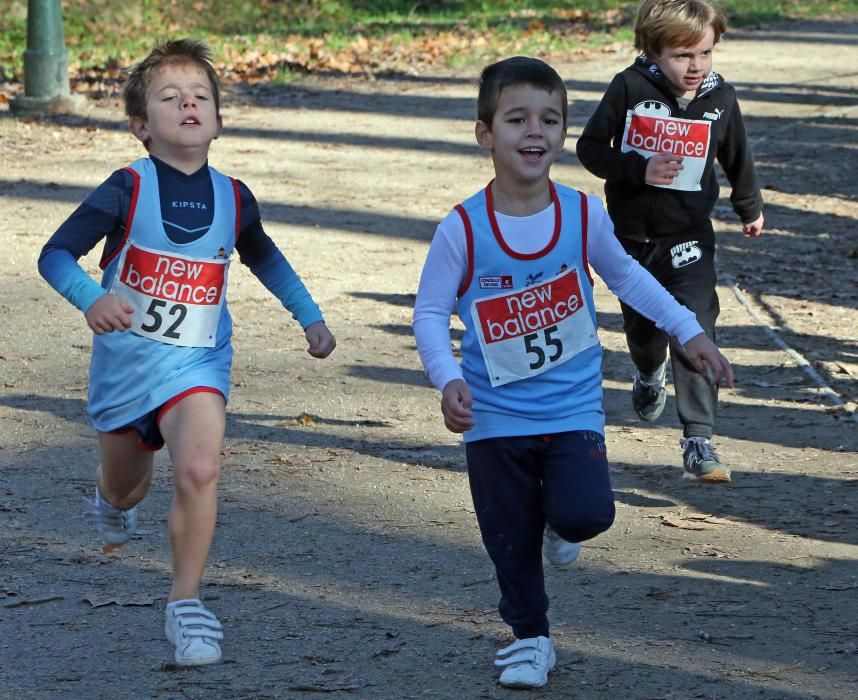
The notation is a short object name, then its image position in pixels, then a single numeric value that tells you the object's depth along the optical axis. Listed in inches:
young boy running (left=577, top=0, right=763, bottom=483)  463.5
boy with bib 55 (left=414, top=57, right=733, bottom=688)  319.3
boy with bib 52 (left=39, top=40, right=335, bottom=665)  331.0
